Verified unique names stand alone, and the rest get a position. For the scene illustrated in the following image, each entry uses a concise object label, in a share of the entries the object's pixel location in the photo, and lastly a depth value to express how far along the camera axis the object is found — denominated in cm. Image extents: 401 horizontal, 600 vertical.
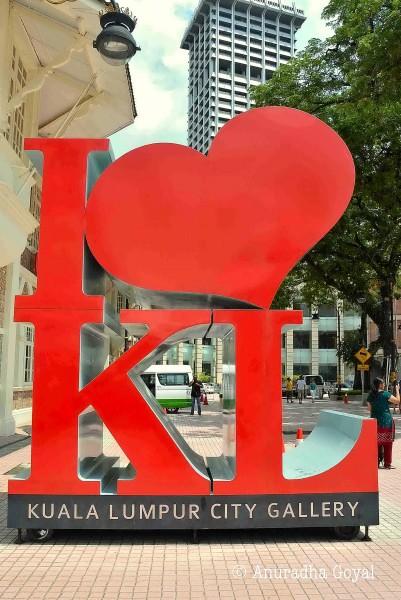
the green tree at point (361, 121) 1478
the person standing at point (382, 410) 968
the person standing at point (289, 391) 3580
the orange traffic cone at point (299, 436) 973
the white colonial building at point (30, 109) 1185
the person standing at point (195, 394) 2443
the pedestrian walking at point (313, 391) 3555
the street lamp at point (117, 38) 647
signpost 2450
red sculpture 576
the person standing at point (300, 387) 3392
